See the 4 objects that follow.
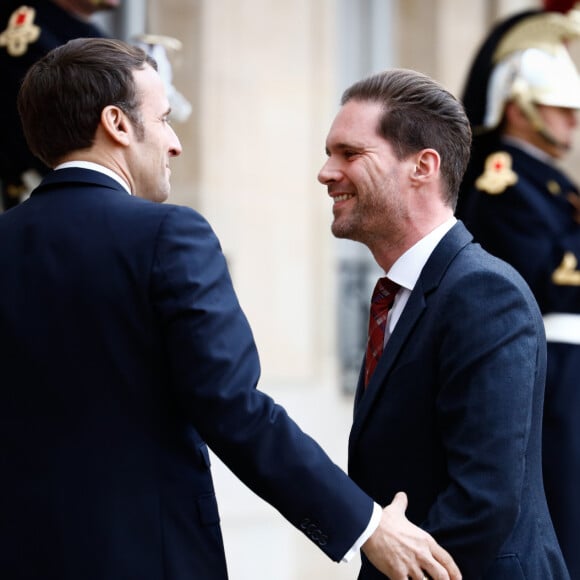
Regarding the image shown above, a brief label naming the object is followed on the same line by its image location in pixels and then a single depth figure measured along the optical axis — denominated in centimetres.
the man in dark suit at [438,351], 492
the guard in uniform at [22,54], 827
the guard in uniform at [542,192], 966
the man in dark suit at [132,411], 491
